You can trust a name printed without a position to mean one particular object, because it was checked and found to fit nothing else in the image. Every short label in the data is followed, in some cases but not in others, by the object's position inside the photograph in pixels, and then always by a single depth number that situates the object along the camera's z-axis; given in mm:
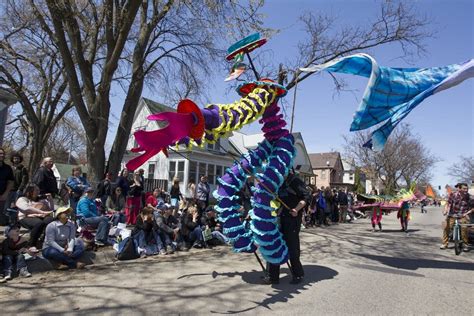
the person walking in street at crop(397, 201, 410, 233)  14000
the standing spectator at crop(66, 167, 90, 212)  9266
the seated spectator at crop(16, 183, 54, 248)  7031
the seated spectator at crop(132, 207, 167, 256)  8188
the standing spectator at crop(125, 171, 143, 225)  10266
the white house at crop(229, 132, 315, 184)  33344
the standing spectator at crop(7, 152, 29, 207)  8199
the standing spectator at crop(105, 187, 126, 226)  9375
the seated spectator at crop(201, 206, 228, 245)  9788
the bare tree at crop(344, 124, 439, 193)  40875
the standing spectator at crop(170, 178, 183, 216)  12375
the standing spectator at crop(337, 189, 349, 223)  19203
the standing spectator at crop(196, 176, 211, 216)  11367
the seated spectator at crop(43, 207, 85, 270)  6566
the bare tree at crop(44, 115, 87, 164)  42781
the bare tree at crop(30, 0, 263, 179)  10289
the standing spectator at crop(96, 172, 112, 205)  10406
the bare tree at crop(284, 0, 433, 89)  13977
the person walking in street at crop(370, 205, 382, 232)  13844
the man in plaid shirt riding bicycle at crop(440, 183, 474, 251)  9281
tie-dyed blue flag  6653
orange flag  11916
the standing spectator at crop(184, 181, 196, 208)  12612
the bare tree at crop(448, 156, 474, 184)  57031
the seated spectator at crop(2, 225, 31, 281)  5954
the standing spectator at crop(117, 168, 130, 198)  10586
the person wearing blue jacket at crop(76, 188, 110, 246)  8164
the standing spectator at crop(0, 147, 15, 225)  7371
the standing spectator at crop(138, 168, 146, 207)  10677
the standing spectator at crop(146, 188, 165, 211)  10733
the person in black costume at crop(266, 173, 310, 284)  5738
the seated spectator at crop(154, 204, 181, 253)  8648
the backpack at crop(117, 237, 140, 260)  7582
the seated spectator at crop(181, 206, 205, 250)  9203
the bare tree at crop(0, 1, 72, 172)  18141
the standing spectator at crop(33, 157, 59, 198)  8102
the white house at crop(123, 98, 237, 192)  25219
